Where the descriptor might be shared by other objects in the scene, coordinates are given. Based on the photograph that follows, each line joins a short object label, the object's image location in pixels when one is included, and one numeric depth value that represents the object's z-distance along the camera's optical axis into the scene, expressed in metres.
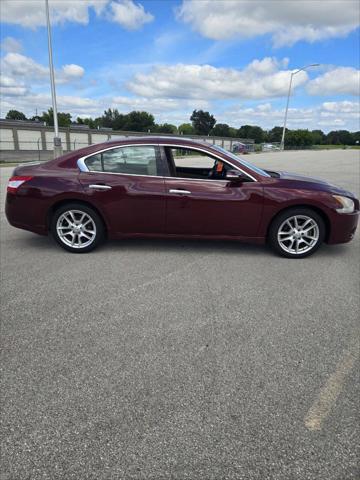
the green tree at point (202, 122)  133.50
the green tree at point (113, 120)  120.66
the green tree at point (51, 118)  95.68
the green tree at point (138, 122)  114.31
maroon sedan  4.59
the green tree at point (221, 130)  130.25
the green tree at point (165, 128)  115.69
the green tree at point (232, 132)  130.88
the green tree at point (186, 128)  134.38
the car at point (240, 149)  46.53
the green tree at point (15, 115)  114.01
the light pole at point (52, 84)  19.40
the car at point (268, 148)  68.25
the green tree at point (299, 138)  106.07
